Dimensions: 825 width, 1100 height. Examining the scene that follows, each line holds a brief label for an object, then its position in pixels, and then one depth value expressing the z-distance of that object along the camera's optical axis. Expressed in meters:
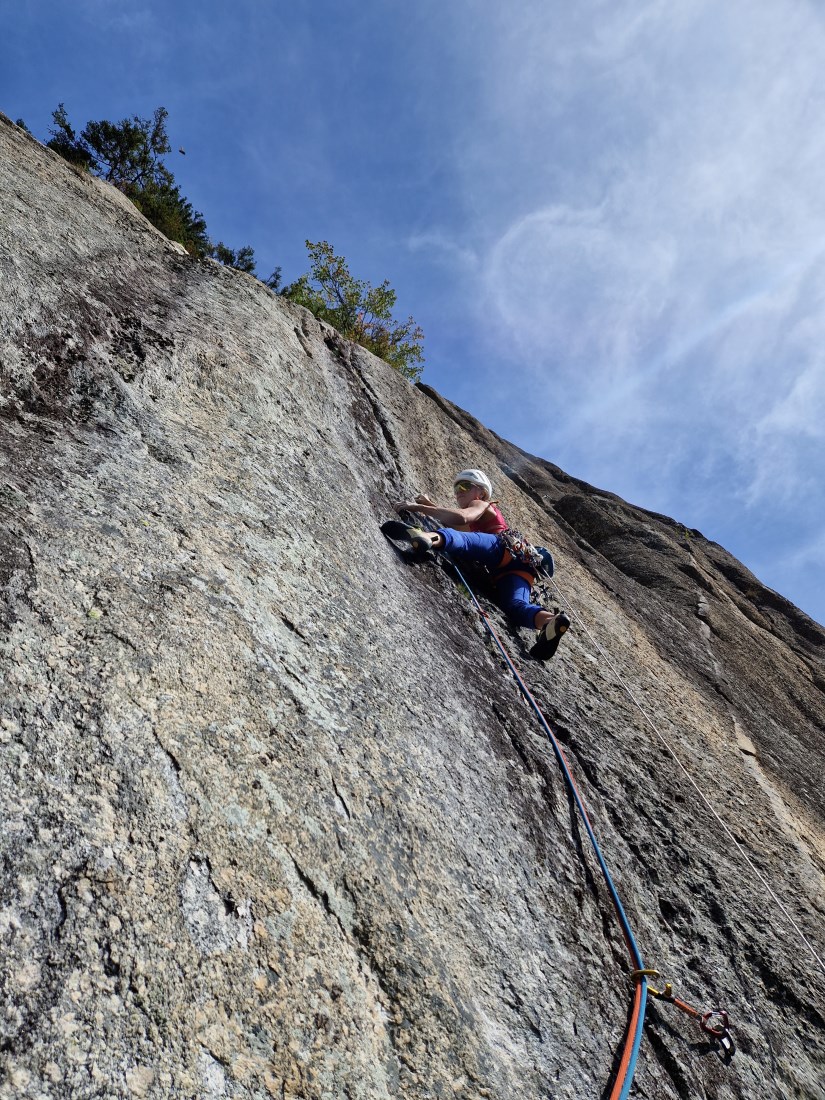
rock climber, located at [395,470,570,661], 6.00
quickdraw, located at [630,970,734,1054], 3.57
